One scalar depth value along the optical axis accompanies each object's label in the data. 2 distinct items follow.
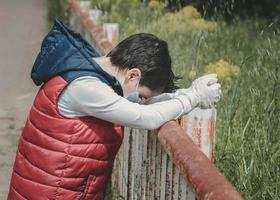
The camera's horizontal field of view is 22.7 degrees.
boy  2.57
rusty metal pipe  1.99
